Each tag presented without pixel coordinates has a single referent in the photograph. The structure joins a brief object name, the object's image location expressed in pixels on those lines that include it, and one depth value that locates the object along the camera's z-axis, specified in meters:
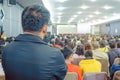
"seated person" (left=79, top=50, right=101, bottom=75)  4.91
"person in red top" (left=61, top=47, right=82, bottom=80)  3.80
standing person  1.52
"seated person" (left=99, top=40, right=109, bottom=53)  7.29
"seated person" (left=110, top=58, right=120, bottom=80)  4.25
